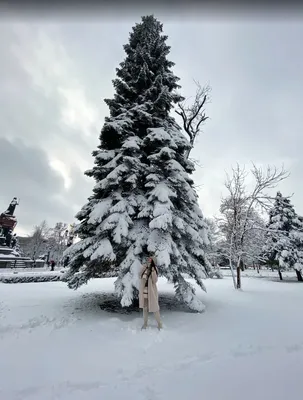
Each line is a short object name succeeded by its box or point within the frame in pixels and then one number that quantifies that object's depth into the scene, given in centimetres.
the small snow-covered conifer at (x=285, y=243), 2127
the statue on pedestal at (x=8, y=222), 2445
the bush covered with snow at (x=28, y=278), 1286
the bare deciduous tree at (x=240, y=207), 1419
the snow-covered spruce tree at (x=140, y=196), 567
